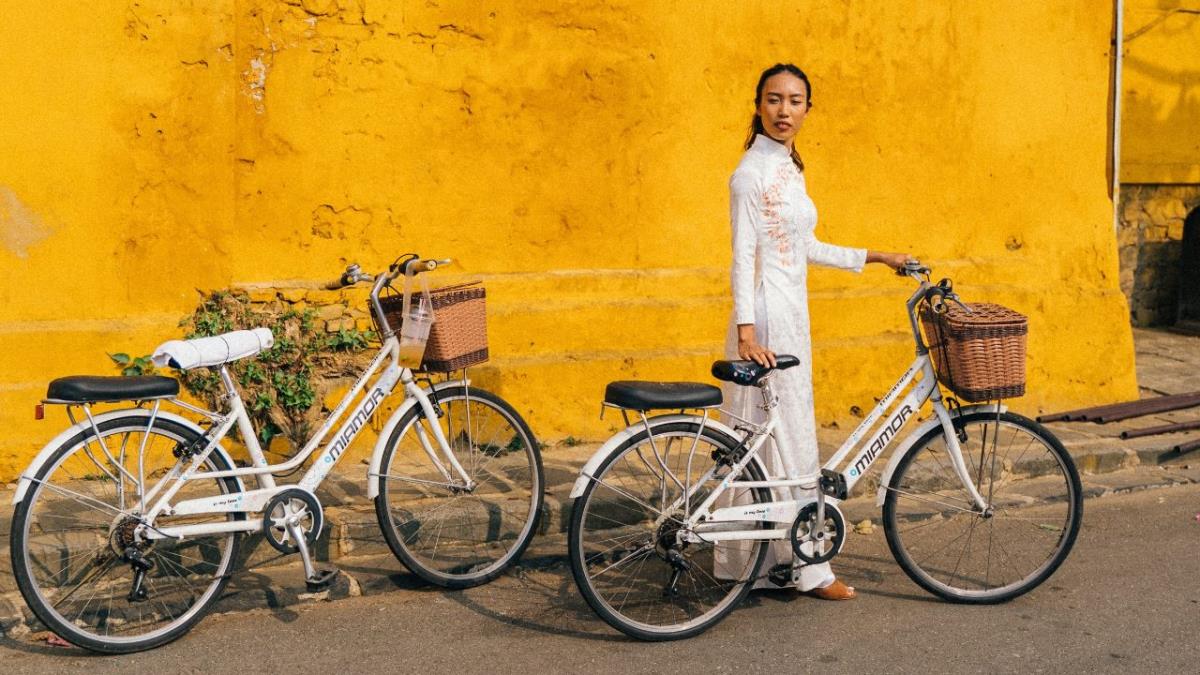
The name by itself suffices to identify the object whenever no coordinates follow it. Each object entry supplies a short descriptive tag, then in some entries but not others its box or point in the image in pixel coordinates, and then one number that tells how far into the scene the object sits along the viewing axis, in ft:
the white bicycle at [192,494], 14.29
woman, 15.92
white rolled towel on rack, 14.33
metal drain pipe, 28.19
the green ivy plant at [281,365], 20.80
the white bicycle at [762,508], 14.82
